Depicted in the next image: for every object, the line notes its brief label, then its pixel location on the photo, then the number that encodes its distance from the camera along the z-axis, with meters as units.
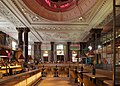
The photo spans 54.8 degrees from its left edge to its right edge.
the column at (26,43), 9.40
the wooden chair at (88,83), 3.80
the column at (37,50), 16.72
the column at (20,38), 9.24
